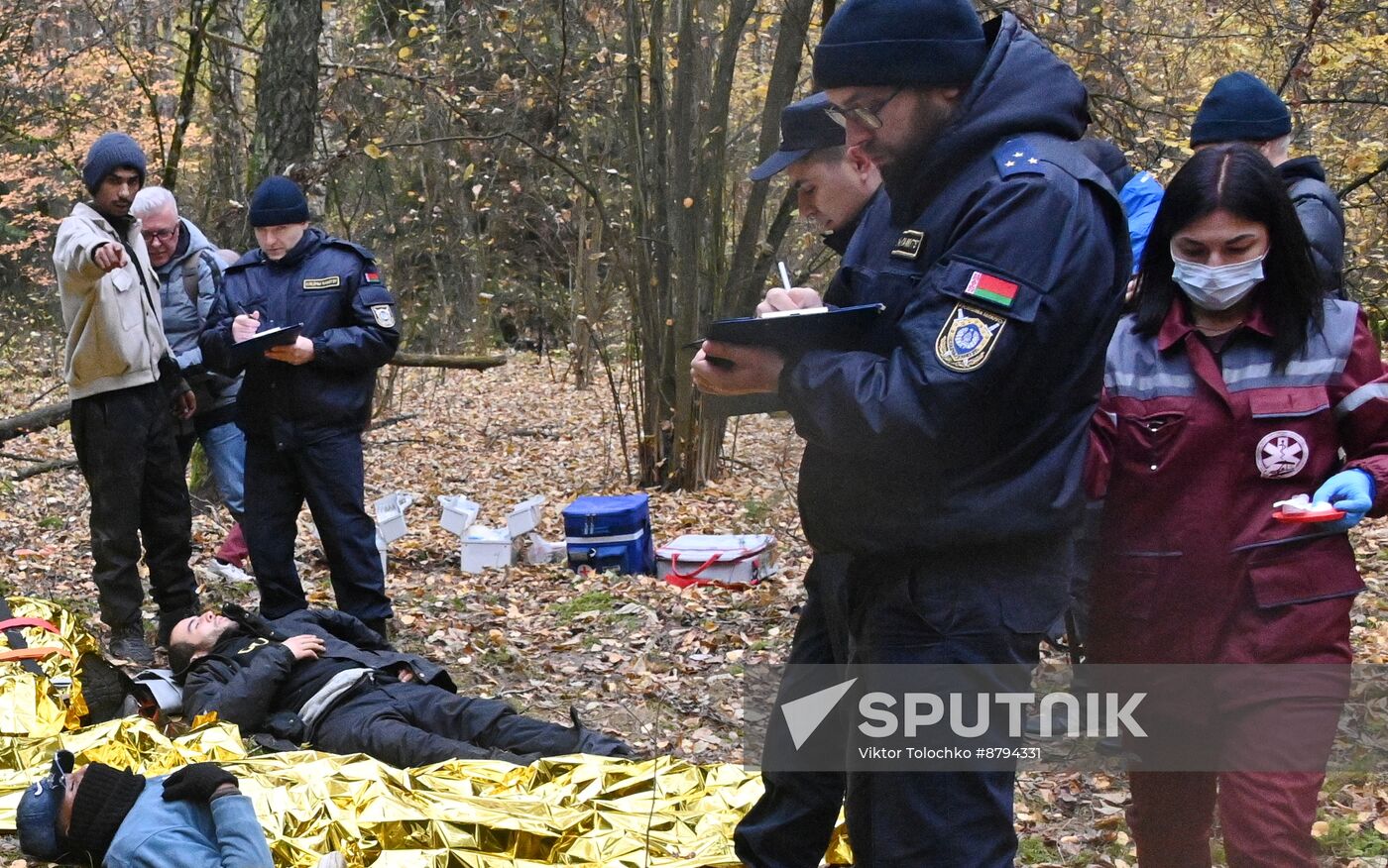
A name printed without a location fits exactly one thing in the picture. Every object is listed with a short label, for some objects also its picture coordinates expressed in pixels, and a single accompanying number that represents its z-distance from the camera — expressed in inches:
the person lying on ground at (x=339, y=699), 172.4
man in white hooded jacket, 217.9
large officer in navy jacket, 80.0
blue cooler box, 300.4
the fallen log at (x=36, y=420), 281.1
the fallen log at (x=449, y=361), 362.0
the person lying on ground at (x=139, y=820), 135.4
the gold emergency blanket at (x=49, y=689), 179.9
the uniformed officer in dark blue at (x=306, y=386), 219.6
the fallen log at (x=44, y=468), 320.8
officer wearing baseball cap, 100.3
